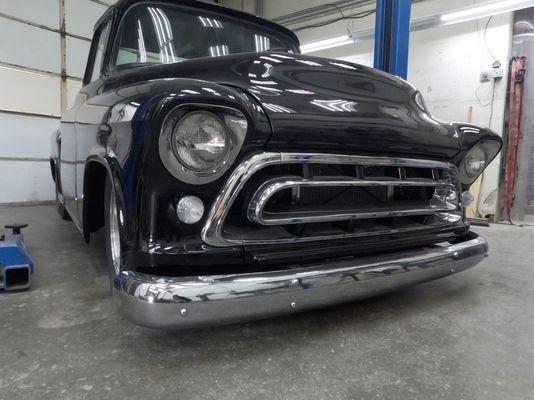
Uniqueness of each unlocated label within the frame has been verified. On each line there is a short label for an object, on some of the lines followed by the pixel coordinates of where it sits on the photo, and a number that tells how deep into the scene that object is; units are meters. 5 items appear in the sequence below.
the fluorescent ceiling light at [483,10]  4.83
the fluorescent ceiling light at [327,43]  6.71
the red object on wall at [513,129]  5.49
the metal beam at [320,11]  7.09
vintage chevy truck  1.12
